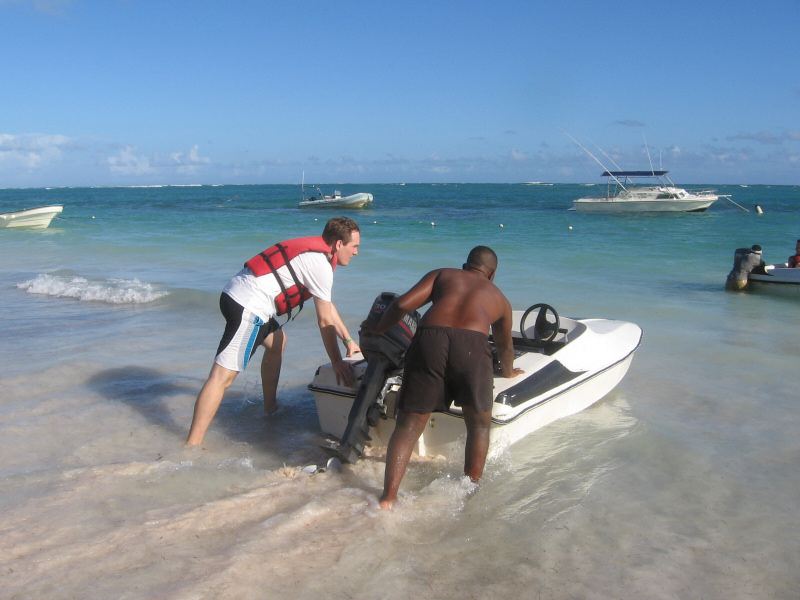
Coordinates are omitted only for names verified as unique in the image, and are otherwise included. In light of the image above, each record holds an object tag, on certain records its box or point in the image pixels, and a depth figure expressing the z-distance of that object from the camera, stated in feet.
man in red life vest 14.33
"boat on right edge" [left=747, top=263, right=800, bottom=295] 36.63
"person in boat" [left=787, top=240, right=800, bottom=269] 38.42
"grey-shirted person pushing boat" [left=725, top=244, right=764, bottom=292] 38.73
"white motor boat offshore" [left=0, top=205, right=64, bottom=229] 87.97
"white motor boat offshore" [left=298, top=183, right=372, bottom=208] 148.15
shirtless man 11.55
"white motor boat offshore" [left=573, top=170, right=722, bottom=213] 122.83
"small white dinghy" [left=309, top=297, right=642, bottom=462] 13.26
